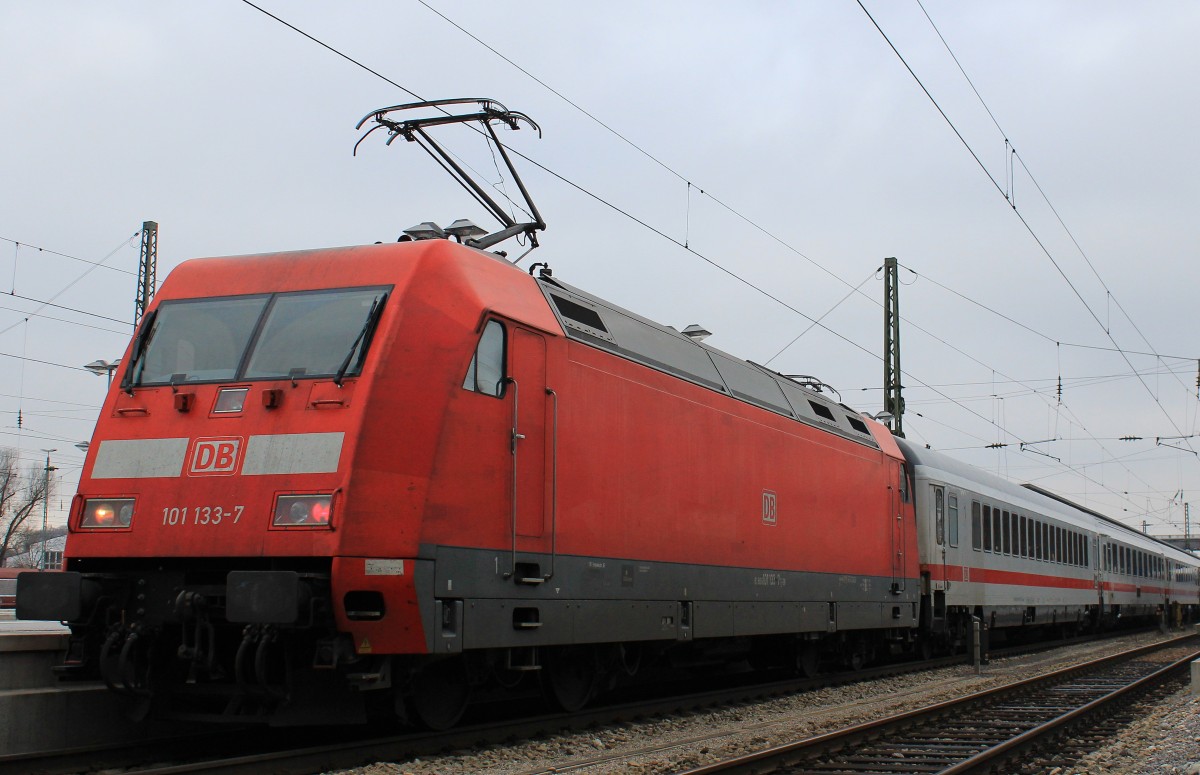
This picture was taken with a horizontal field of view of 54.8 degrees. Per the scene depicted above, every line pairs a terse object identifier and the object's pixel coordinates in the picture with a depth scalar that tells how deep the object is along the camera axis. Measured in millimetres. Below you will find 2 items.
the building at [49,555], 57062
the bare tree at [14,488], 66312
